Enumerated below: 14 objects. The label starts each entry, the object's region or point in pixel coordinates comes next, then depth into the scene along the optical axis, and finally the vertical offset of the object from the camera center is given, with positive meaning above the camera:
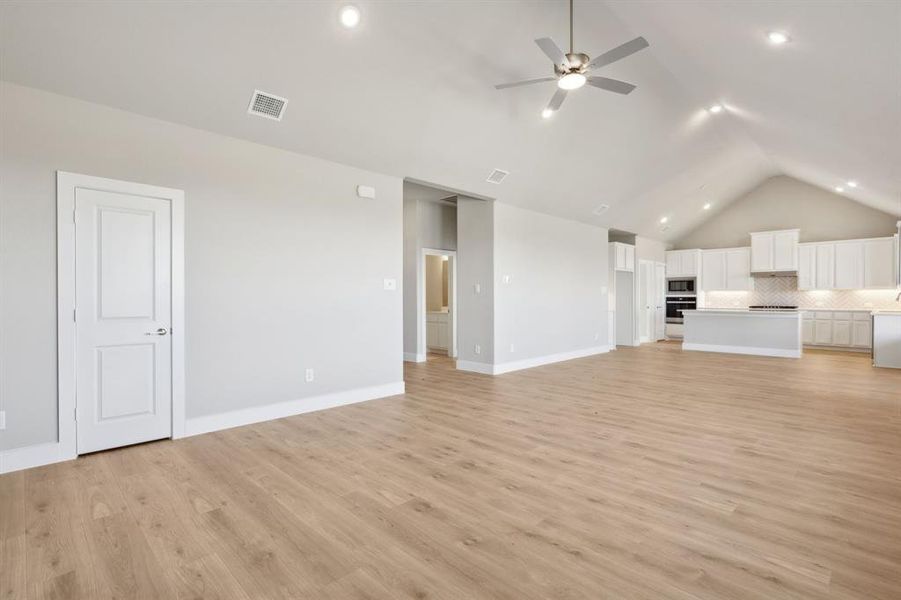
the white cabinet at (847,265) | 9.34 +0.75
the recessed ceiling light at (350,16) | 3.27 +2.17
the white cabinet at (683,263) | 11.80 +0.98
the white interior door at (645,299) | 11.14 -0.01
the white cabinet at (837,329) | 9.45 -0.70
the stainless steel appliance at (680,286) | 11.88 +0.34
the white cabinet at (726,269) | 11.15 +0.76
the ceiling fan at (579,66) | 3.30 +1.89
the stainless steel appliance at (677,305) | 11.86 -0.18
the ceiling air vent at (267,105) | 3.78 +1.73
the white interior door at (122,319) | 3.39 -0.15
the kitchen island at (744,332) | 8.69 -0.71
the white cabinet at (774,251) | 10.40 +1.16
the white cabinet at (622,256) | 10.07 +1.02
